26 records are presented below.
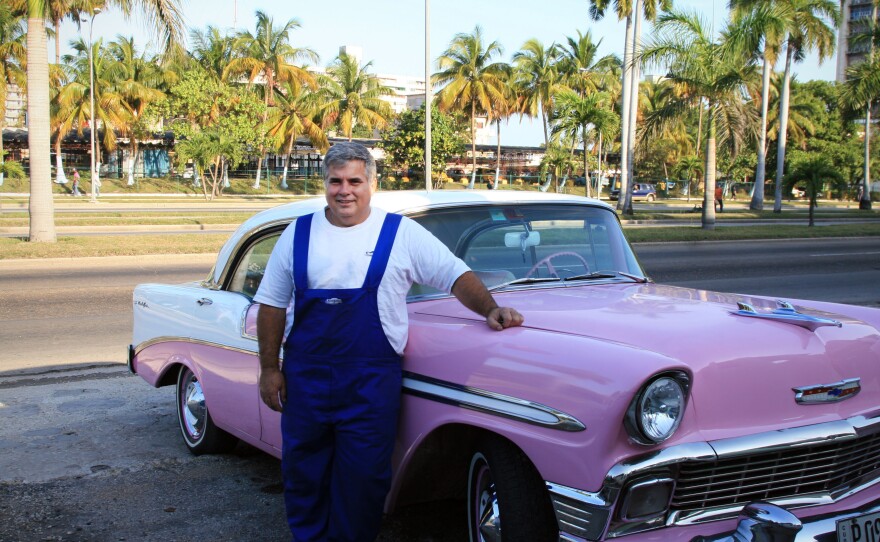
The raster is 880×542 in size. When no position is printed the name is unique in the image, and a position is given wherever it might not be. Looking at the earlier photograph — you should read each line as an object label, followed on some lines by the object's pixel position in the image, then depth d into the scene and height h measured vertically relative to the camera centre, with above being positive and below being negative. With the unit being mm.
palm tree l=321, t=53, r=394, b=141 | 54375 +5816
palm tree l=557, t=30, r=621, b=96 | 56250 +8618
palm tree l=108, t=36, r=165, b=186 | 53188 +6555
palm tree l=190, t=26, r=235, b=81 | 54469 +8846
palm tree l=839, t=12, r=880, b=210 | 37125 +5079
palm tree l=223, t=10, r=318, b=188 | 53081 +8542
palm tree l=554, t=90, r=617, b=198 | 32531 +3096
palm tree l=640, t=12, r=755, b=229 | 23266 +3384
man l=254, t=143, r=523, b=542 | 3104 -541
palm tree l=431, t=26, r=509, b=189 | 55344 +7674
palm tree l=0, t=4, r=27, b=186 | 44972 +6980
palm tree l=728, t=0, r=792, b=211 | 23688 +4921
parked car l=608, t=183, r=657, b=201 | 61438 -7
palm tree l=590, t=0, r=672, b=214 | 33031 +5391
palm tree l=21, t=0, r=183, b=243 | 16875 +1785
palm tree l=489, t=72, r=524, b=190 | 56438 +5873
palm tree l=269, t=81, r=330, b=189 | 53781 +4598
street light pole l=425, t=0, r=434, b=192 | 22933 +3220
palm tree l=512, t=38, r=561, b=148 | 57688 +8113
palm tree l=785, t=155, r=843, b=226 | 29969 +723
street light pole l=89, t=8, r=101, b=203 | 37912 +553
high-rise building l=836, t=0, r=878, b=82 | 117469 +21313
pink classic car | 2535 -719
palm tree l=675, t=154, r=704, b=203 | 65688 +2148
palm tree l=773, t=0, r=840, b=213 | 38062 +7427
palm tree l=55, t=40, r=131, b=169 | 50969 +5049
